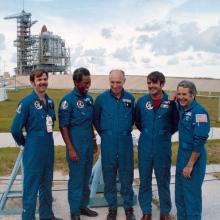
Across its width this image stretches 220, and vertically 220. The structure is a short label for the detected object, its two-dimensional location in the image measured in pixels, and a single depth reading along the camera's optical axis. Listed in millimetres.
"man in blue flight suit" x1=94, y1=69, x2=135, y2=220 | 4887
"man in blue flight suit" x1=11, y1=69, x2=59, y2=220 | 4523
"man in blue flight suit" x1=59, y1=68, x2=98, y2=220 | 4879
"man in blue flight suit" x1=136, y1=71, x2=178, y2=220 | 4789
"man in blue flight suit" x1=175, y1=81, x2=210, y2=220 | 4230
